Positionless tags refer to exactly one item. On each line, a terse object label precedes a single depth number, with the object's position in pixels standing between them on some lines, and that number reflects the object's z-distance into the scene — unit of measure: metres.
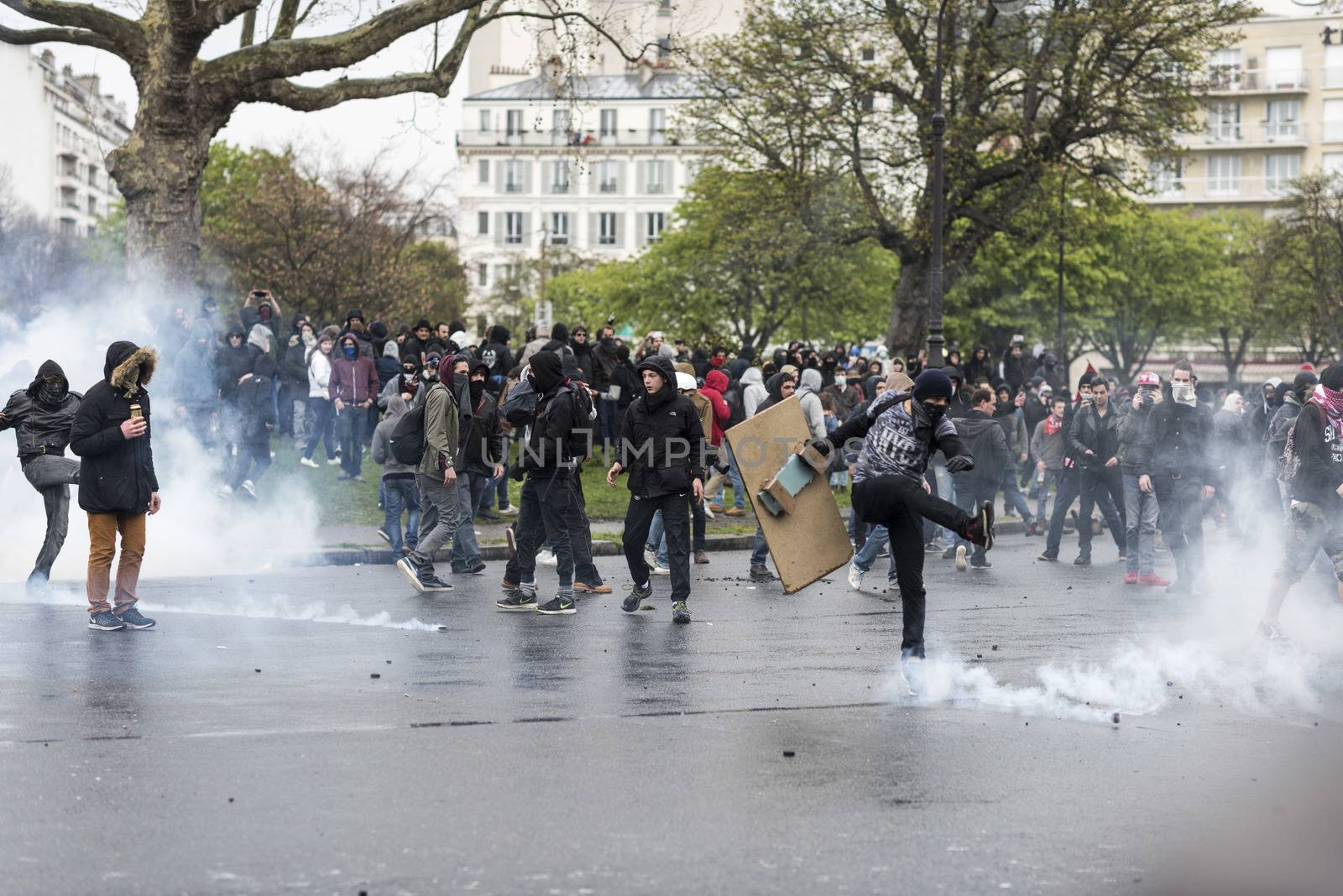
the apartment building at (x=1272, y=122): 89.50
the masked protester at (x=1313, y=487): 10.53
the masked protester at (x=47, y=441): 12.52
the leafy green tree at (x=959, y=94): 32.75
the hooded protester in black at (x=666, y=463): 11.59
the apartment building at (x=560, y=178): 101.56
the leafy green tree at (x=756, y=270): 36.66
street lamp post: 25.36
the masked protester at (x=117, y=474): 10.54
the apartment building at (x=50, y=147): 110.12
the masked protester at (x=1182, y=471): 14.25
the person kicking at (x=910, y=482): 8.78
